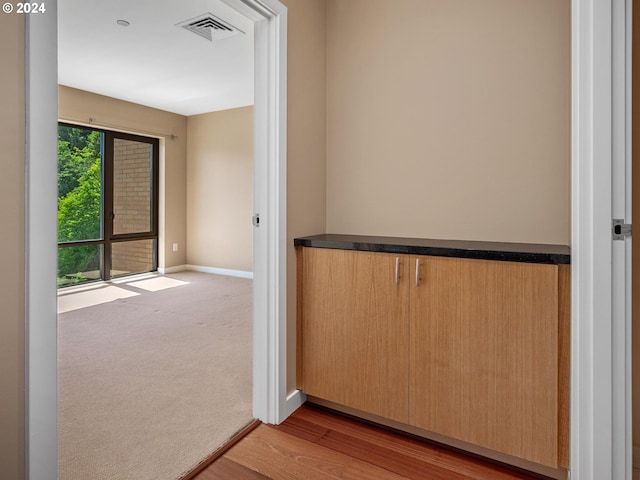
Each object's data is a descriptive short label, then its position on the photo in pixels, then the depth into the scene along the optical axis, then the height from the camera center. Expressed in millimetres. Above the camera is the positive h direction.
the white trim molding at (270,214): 1835 +117
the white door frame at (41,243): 950 -11
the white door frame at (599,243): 1274 -20
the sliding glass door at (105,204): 4938 +481
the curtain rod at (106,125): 4727 +1492
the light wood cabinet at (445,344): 1460 -457
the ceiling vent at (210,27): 2953 +1689
